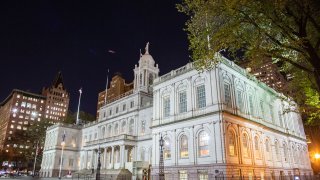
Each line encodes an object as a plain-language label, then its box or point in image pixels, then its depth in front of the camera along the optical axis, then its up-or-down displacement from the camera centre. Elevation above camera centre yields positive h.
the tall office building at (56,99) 169.88 +39.99
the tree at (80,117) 90.38 +15.39
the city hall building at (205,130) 31.70 +4.57
